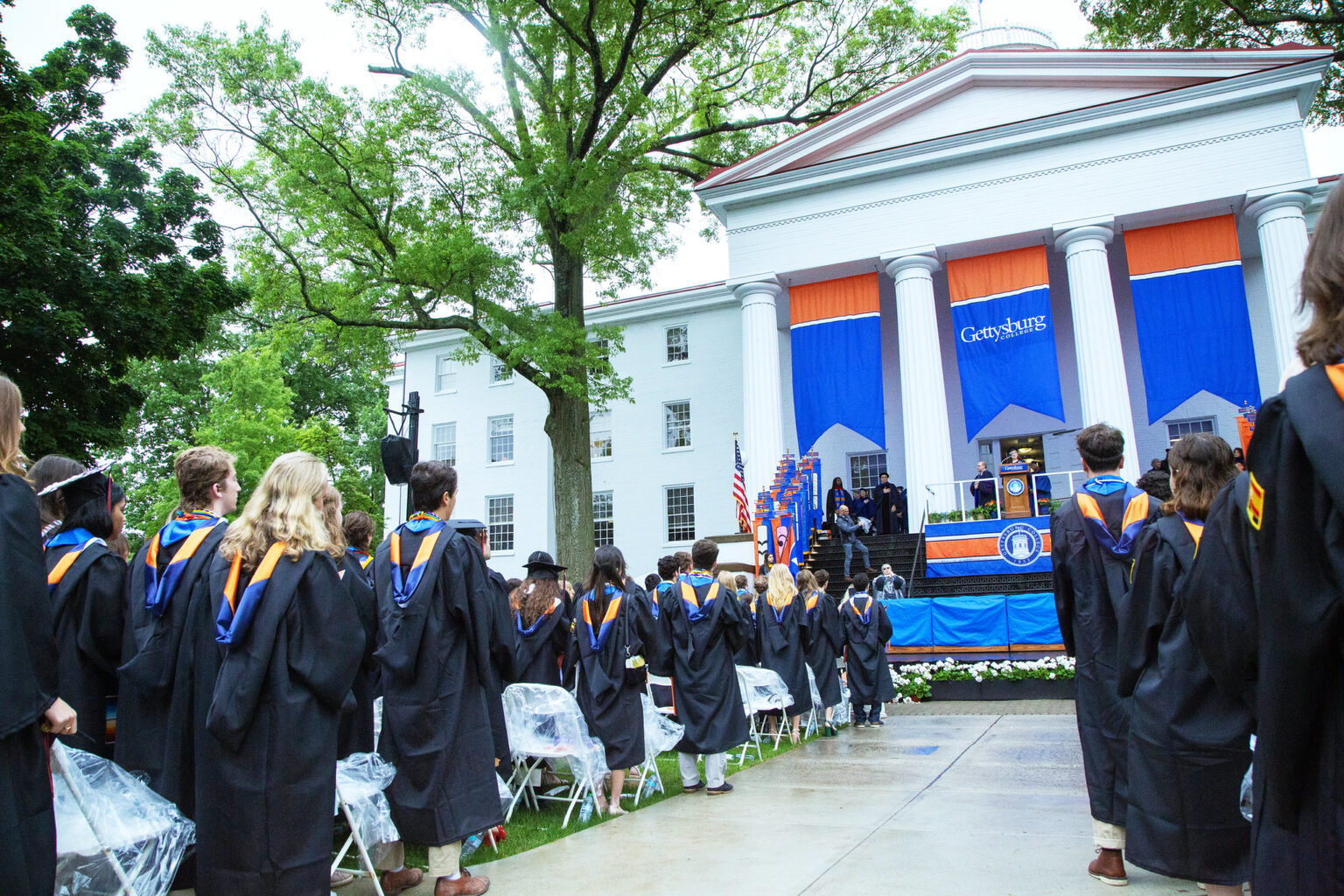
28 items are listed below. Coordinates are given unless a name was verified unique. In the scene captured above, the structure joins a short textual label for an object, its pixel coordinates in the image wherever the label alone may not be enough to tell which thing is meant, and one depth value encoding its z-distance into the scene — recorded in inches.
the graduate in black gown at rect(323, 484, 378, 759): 178.1
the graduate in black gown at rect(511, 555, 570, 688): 306.8
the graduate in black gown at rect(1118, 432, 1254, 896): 146.2
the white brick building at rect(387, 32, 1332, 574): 842.2
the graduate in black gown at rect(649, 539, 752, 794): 298.8
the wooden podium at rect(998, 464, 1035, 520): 751.1
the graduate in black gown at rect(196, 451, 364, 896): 142.2
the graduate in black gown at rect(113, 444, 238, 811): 166.4
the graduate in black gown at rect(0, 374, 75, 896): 97.8
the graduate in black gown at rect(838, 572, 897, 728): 473.4
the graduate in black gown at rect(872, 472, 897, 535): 883.4
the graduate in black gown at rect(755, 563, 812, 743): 427.5
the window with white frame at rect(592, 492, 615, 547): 1240.2
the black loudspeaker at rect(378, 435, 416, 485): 472.4
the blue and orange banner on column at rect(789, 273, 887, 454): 905.5
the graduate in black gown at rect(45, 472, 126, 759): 168.2
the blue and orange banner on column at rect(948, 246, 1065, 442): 840.9
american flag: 870.4
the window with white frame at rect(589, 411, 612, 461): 1263.5
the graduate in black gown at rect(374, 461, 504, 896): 183.6
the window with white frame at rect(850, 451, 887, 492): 1093.8
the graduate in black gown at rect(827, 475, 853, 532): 884.0
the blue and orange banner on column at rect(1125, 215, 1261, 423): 789.9
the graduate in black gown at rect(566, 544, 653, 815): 276.8
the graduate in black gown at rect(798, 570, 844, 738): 450.0
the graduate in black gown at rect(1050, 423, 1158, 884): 182.5
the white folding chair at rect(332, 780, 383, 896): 169.6
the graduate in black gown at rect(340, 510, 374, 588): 253.0
